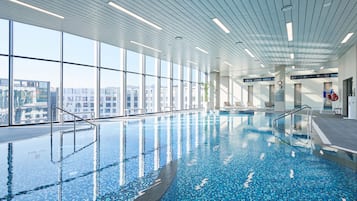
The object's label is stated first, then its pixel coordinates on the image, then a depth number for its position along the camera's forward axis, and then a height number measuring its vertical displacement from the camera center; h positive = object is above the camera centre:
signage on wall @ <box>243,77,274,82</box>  27.23 +2.71
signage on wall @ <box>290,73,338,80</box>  23.56 +2.73
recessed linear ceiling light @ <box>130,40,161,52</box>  10.24 +2.62
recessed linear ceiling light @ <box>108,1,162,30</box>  6.13 +2.55
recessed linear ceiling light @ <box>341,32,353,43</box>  8.69 +2.55
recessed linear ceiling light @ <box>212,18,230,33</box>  7.18 +2.54
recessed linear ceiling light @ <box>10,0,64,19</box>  6.09 +2.59
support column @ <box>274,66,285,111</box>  16.98 +0.99
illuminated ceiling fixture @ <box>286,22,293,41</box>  7.48 +2.53
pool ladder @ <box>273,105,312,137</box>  7.78 -0.99
